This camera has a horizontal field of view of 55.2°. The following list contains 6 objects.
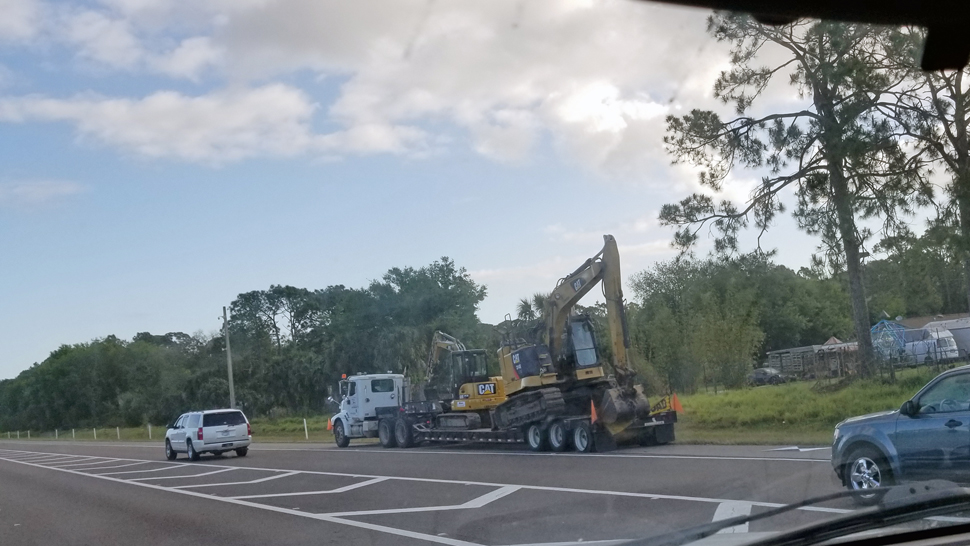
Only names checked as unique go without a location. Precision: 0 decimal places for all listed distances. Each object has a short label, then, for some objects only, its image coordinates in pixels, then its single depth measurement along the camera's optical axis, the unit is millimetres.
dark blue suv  8992
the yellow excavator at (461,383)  25766
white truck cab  31078
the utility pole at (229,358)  49719
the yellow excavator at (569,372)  21250
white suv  27862
